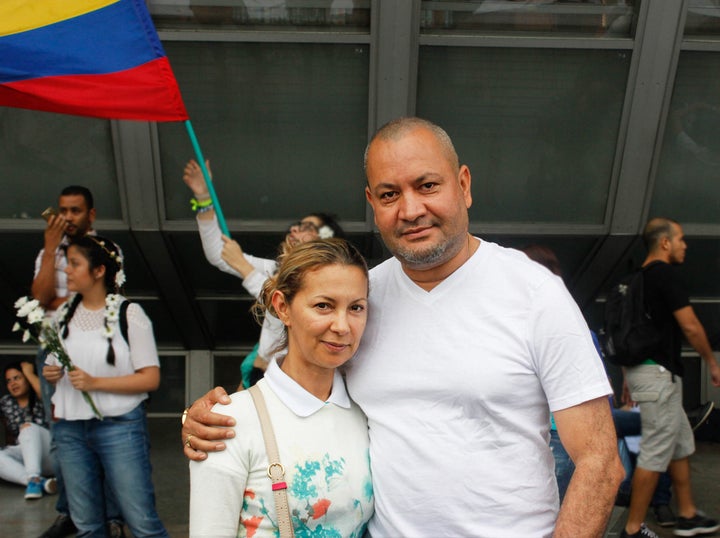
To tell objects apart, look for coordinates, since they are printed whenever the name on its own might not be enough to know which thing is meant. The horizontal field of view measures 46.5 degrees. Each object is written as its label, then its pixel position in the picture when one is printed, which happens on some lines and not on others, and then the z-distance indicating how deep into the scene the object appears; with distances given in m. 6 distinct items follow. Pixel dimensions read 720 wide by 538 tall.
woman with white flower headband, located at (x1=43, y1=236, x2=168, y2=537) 4.36
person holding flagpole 4.43
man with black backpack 5.02
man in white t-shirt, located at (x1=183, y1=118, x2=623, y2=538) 2.15
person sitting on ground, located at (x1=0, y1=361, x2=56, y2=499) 5.96
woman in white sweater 2.20
